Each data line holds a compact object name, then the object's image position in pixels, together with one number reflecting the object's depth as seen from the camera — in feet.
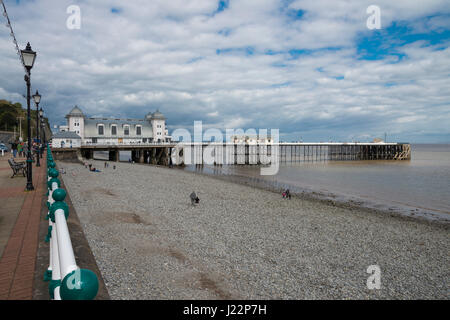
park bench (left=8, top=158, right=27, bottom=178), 40.83
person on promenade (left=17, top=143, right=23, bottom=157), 92.38
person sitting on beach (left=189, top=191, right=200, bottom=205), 45.52
